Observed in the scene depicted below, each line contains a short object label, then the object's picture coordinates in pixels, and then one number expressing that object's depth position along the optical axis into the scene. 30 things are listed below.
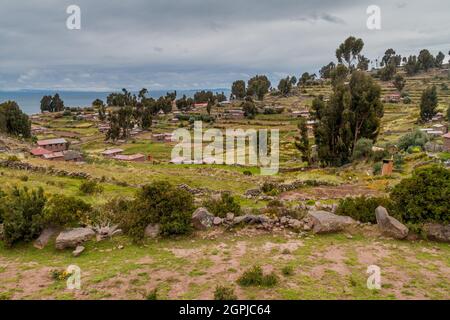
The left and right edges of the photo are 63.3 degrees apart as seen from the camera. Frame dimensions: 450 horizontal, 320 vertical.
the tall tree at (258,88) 158.62
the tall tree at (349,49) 136.38
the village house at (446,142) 49.22
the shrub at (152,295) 9.32
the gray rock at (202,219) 14.90
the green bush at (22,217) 13.67
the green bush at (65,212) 14.09
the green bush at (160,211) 14.16
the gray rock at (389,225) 13.73
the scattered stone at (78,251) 12.85
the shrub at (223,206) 15.74
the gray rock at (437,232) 13.67
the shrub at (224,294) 9.13
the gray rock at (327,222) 14.47
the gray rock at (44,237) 13.63
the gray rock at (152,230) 14.16
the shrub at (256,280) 9.98
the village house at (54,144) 78.38
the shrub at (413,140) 53.34
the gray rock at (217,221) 15.06
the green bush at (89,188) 22.86
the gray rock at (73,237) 13.30
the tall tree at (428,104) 86.38
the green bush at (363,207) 15.39
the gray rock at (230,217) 15.34
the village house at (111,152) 75.66
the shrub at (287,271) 10.75
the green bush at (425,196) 13.79
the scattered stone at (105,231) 14.09
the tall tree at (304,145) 50.78
